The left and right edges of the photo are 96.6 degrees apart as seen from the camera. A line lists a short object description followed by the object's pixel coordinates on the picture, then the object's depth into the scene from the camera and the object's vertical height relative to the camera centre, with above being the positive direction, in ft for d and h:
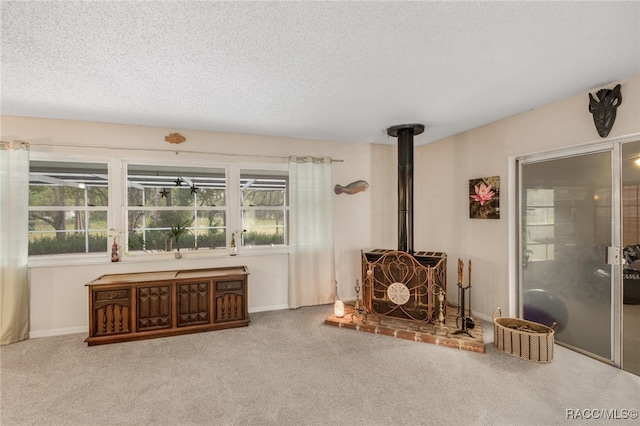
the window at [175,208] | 11.87 +0.19
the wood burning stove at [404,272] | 10.57 -2.33
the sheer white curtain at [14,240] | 9.84 -0.94
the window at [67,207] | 10.84 +0.22
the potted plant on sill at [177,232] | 12.01 -0.84
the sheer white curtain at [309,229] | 13.24 -0.80
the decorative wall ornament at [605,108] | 7.65 +2.85
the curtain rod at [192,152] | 10.84 +2.55
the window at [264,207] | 13.29 +0.24
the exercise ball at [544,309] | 9.41 -3.37
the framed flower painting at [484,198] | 11.13 +0.55
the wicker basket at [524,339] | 8.30 -3.85
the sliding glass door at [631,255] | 7.70 -1.22
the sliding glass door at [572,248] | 8.24 -1.19
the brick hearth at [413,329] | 9.36 -4.29
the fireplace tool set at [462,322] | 9.97 -4.09
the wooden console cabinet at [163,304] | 9.80 -3.35
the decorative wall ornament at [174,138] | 11.79 +3.09
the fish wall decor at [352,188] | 14.17 +1.19
